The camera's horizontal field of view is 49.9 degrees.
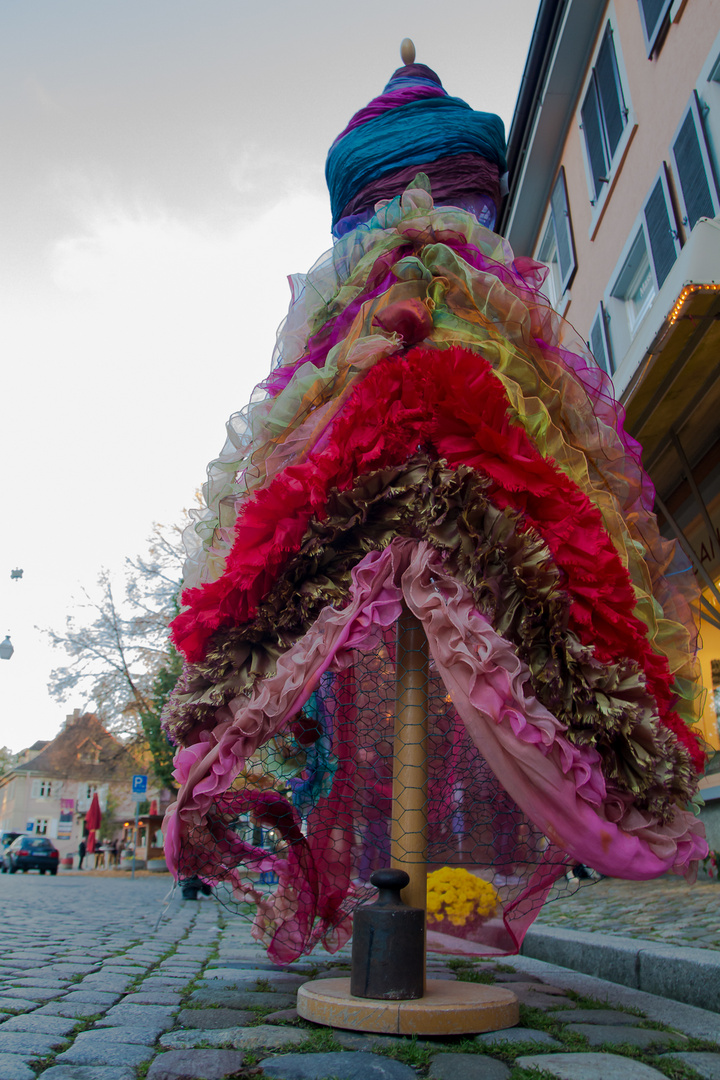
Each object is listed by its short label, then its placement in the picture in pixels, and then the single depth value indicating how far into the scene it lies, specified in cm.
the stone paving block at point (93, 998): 257
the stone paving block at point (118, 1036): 201
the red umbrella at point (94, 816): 2731
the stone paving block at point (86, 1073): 166
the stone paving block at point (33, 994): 257
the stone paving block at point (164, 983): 295
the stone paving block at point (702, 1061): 185
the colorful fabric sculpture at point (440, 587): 206
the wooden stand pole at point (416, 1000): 206
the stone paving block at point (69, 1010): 235
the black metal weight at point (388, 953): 217
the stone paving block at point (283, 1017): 230
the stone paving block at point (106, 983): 287
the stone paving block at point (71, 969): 324
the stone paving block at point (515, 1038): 207
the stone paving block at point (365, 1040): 196
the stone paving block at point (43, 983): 284
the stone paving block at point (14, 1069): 165
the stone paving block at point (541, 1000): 279
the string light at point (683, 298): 437
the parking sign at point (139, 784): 1720
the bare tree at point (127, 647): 2384
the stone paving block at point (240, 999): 260
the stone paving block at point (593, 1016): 251
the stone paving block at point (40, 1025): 210
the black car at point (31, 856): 2502
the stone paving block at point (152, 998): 261
